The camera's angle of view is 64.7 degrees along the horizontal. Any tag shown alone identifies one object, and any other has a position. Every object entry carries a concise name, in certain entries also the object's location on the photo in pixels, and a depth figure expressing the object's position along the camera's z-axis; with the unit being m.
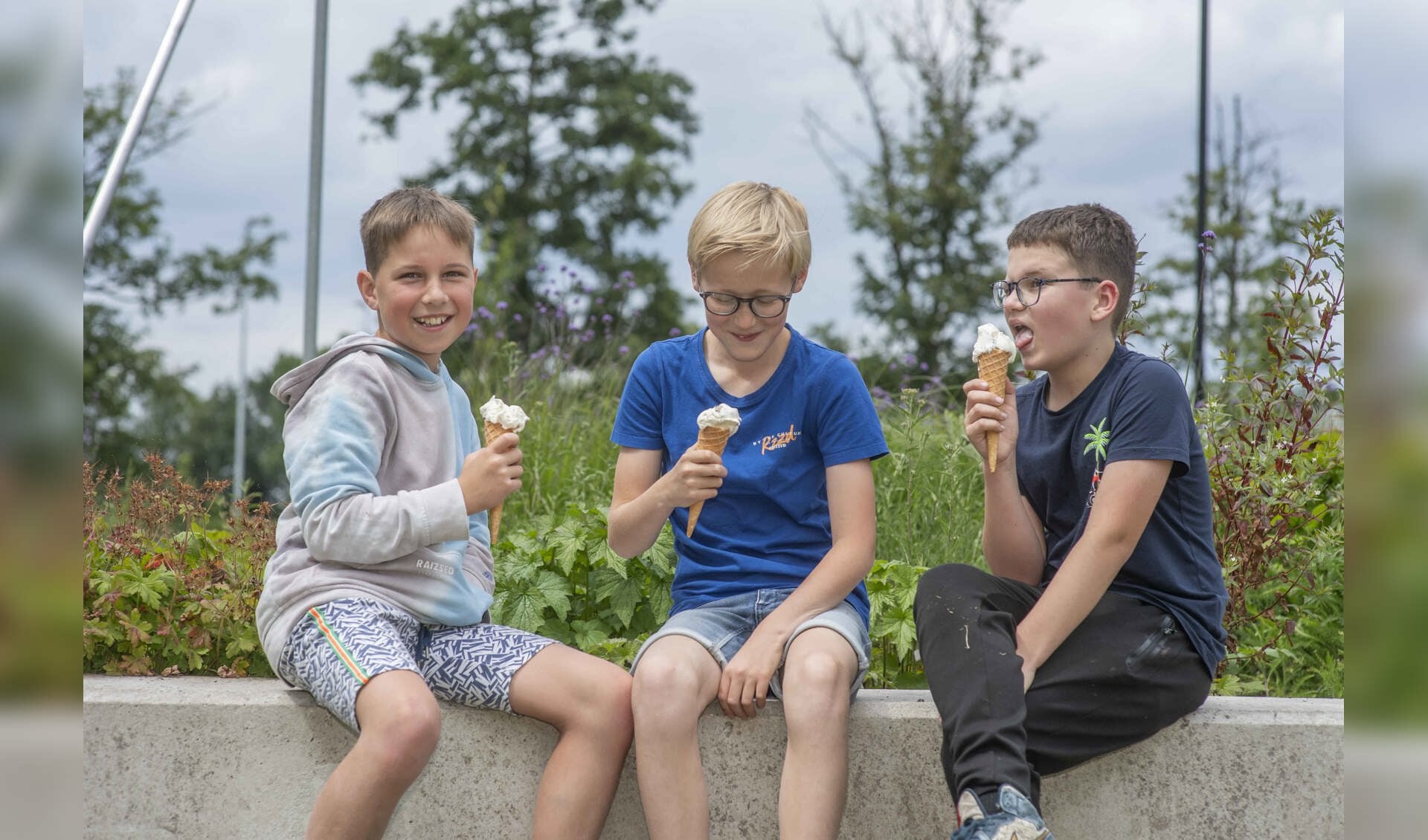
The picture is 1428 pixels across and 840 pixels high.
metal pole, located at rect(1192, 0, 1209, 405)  7.20
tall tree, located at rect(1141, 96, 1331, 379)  11.19
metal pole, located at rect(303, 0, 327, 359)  5.89
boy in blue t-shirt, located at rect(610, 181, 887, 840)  2.36
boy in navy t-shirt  2.27
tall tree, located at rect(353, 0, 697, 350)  20.88
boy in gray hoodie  2.24
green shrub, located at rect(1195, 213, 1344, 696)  3.27
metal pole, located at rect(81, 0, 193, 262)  3.38
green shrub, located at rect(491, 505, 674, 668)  3.31
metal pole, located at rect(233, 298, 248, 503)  22.67
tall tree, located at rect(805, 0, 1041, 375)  15.19
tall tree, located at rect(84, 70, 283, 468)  15.12
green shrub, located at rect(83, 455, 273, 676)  3.02
